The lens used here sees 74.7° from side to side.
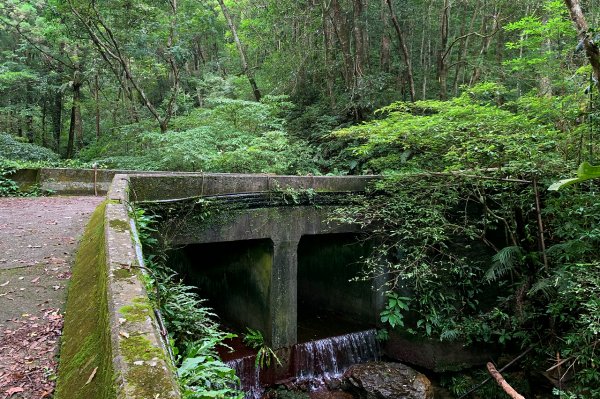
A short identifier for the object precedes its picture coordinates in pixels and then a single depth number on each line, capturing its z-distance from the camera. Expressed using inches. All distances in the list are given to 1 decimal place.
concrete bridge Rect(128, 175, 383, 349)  267.4
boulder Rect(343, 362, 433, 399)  281.6
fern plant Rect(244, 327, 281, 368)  296.7
